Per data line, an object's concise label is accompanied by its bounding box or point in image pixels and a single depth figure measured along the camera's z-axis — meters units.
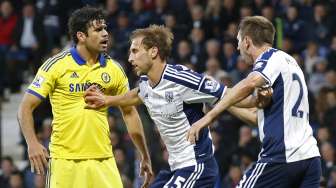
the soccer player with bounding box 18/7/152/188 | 15.96
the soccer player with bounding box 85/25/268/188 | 14.72
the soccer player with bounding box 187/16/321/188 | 13.88
